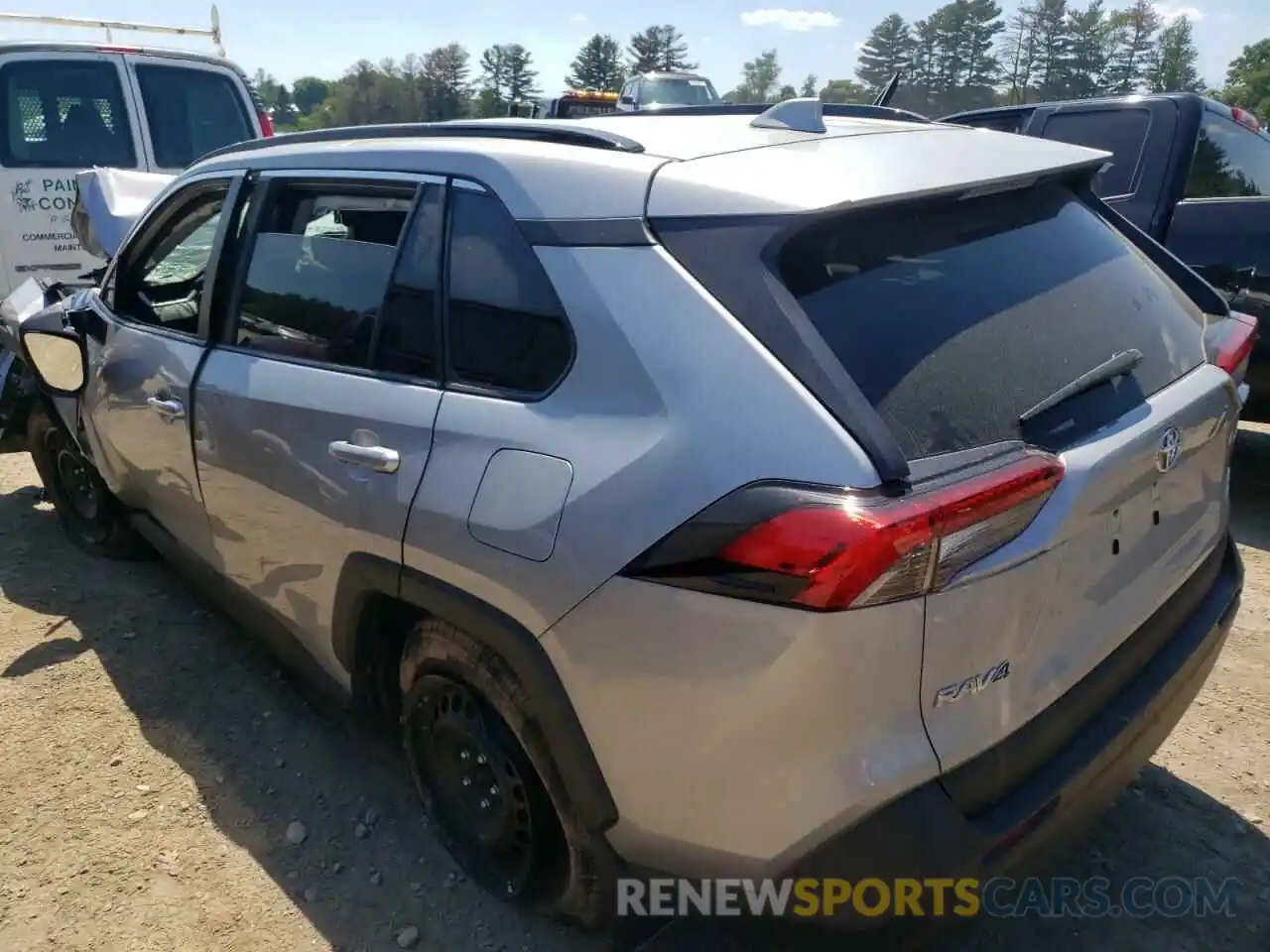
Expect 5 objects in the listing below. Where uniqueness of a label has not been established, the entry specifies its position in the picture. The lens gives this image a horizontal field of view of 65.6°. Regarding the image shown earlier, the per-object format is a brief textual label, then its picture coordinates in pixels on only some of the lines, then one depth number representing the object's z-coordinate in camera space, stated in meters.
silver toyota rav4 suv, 1.61
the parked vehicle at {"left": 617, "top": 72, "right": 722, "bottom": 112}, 19.16
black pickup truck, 4.77
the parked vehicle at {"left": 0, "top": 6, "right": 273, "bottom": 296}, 6.42
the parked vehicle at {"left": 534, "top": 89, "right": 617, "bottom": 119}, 17.89
